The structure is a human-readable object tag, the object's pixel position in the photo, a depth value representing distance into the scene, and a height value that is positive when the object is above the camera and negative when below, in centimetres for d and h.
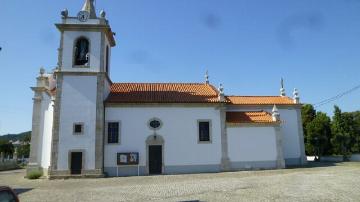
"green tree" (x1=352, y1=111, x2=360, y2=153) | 4418 +160
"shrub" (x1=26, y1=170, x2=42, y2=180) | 2301 -143
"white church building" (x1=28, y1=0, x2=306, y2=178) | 2278 +198
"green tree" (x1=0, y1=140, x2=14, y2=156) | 6364 +164
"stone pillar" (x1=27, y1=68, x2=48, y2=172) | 2486 +268
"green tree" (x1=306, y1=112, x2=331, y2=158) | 3859 +176
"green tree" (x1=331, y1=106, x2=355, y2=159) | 3750 +185
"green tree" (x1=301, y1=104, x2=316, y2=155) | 4233 +480
